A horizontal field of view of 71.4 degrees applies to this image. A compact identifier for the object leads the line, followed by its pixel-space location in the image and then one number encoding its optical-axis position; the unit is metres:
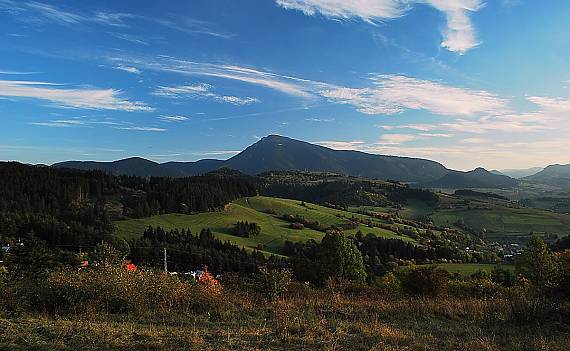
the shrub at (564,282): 11.90
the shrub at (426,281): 17.72
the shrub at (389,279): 42.81
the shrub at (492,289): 22.49
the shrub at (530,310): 9.47
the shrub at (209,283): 11.53
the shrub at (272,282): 12.30
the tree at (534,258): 40.94
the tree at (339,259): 46.53
